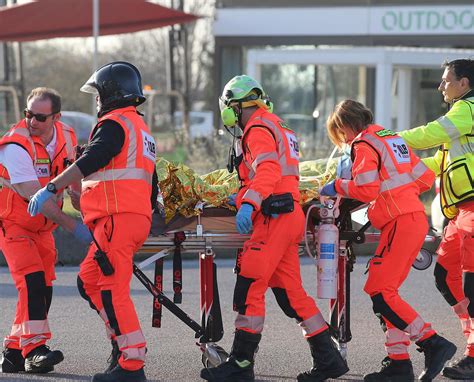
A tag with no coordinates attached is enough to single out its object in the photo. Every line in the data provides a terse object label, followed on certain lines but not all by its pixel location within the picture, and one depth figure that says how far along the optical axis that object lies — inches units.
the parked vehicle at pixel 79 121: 2250.4
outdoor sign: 1681.5
